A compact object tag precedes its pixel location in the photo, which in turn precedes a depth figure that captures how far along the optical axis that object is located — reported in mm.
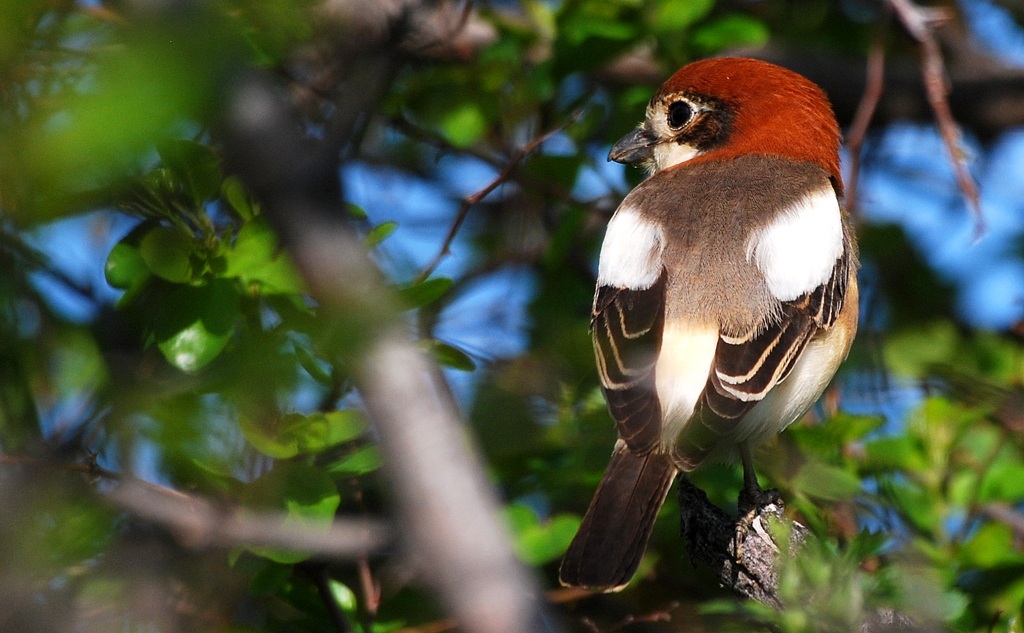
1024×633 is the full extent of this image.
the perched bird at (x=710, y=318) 6094
